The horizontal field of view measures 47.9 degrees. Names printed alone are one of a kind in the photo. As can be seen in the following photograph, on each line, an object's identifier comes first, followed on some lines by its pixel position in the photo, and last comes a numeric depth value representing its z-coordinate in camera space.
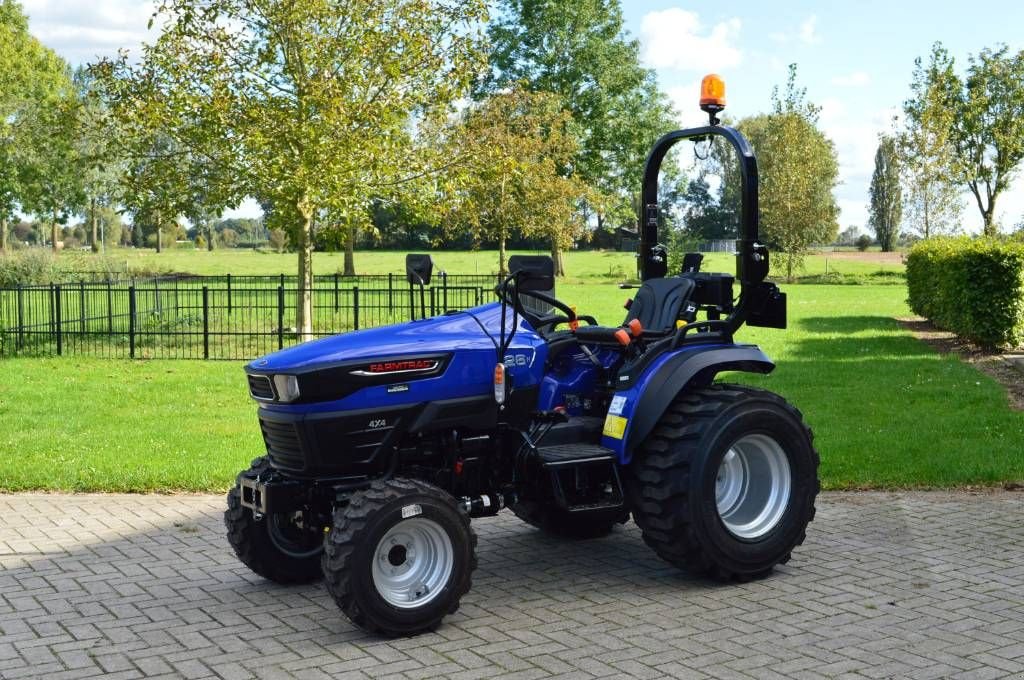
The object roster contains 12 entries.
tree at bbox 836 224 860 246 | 94.25
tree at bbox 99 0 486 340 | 17.61
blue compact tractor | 5.55
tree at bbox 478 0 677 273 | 52.00
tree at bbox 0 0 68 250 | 44.84
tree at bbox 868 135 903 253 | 83.50
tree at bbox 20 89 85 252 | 44.78
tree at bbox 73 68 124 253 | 19.21
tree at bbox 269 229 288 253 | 71.94
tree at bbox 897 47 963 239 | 35.03
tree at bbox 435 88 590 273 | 38.28
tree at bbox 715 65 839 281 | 47.19
